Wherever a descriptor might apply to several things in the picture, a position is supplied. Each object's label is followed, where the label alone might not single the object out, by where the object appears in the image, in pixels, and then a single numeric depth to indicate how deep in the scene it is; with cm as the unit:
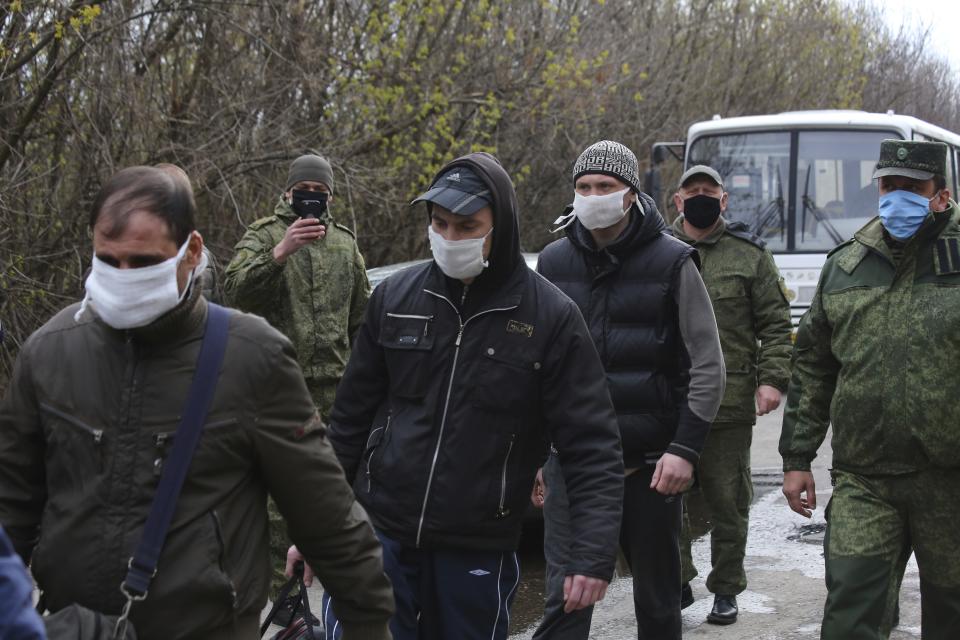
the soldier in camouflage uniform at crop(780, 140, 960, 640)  428
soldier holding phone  622
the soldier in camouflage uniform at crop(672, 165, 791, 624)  632
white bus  1434
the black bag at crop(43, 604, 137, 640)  234
